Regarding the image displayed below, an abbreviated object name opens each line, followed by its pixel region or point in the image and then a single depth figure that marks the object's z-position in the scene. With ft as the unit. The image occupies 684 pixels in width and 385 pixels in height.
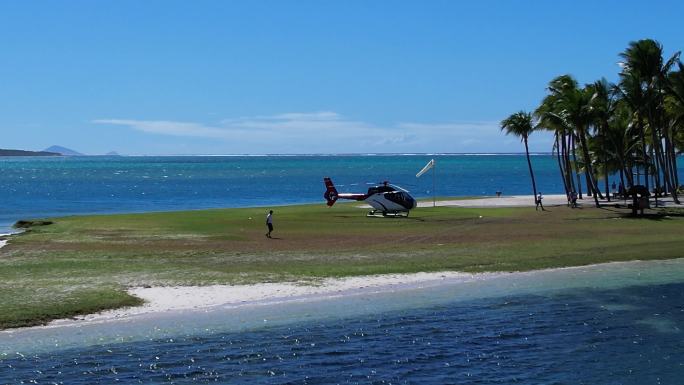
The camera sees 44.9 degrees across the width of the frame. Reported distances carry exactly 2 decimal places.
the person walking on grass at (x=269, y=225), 143.74
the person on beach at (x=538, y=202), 208.39
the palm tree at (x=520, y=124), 235.61
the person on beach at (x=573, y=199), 212.64
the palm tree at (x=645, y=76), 199.31
